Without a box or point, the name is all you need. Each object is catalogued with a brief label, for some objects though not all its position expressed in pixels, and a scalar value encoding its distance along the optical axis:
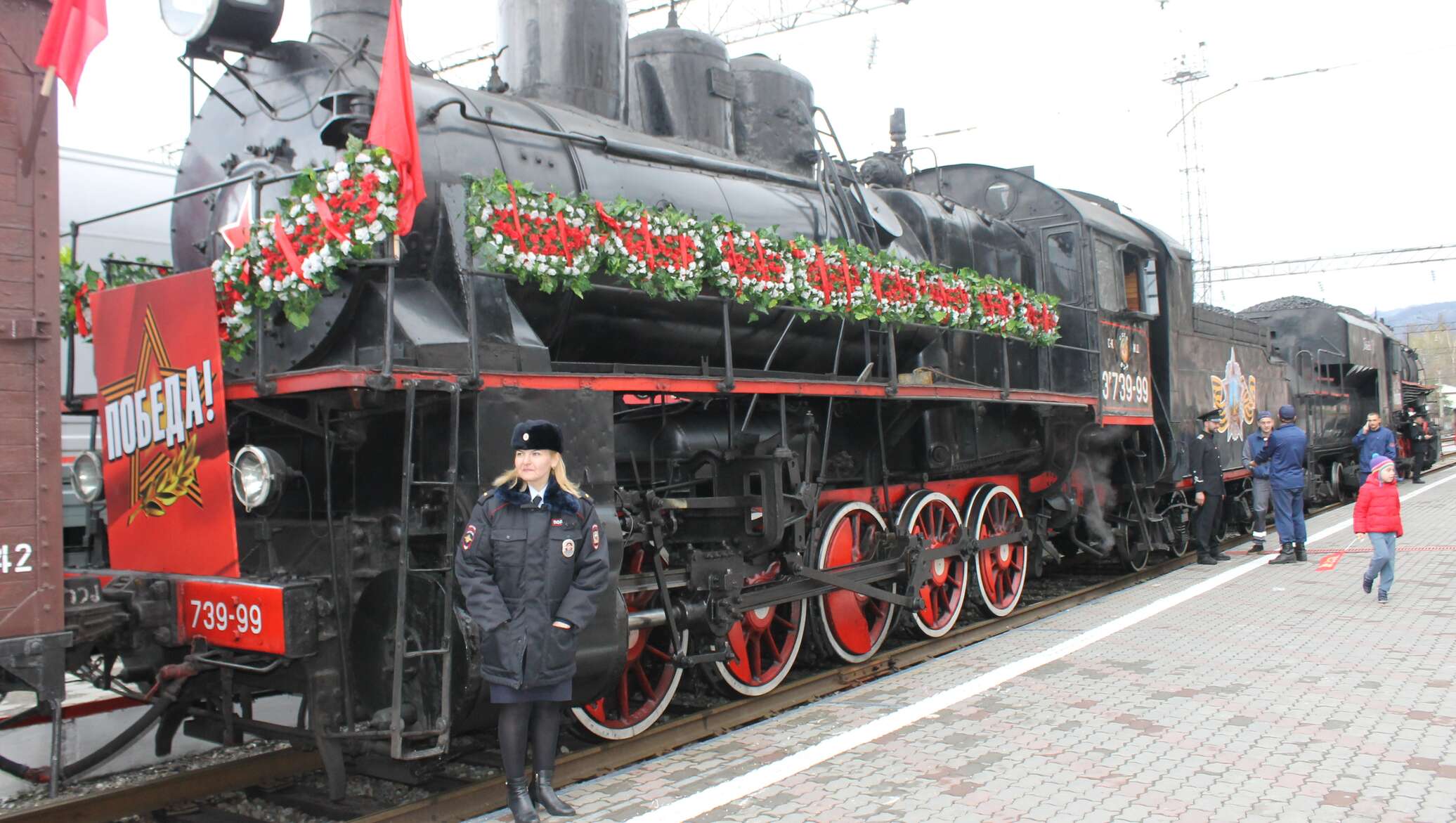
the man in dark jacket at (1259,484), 10.88
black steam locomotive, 3.96
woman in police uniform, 3.56
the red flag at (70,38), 3.35
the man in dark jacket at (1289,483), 9.86
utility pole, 38.53
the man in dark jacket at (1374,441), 8.83
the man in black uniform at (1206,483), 10.19
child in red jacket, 7.48
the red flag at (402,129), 3.76
